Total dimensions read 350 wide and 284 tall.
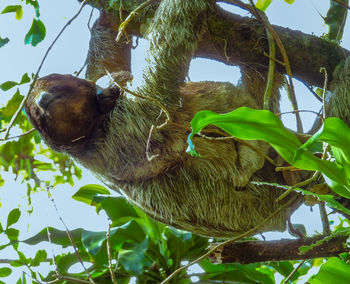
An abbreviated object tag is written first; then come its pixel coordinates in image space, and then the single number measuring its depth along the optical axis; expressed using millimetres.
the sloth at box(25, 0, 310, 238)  7770
